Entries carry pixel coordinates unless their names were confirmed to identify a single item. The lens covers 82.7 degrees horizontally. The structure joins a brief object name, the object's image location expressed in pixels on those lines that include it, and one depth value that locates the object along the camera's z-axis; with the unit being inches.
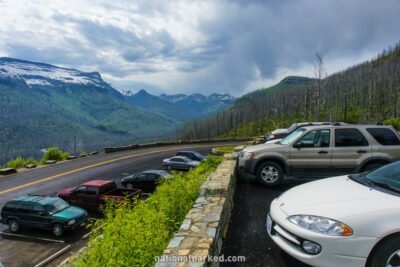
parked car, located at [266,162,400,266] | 109.7
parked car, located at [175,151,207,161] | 871.2
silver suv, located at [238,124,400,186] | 264.7
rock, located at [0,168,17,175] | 779.4
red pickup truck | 524.1
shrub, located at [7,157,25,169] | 1832.9
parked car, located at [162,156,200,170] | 788.6
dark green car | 443.5
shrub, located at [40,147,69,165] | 1747.0
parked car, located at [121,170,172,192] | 608.4
